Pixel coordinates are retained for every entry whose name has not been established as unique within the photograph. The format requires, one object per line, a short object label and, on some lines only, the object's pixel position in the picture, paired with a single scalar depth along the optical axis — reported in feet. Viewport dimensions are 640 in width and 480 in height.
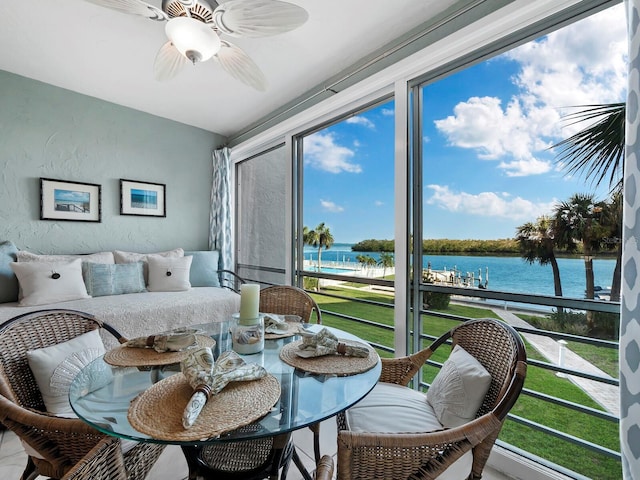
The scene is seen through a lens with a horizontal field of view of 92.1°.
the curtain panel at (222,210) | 12.90
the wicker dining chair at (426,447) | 2.89
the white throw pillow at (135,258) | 10.34
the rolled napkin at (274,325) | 4.96
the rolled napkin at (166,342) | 4.03
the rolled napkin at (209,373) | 2.66
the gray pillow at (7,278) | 8.14
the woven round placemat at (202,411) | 2.42
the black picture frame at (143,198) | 11.11
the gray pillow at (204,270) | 11.50
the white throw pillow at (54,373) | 4.01
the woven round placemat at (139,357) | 3.70
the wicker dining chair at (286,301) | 7.07
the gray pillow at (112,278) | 9.03
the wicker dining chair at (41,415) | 2.97
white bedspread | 7.36
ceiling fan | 4.43
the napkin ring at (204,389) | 2.80
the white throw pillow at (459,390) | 3.72
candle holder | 4.09
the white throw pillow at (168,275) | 10.14
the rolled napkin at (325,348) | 3.94
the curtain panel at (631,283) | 3.31
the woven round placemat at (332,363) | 3.56
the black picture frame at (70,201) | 9.62
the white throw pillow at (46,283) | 7.92
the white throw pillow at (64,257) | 8.61
